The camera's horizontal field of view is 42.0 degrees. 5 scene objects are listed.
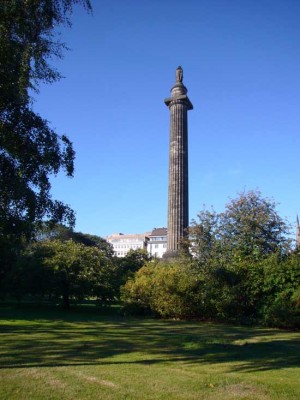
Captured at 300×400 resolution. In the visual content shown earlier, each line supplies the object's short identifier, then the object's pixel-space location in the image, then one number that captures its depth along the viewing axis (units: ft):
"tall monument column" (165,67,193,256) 94.43
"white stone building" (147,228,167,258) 355.15
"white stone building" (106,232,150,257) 393.70
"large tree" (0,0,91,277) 28.60
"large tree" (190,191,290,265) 81.03
